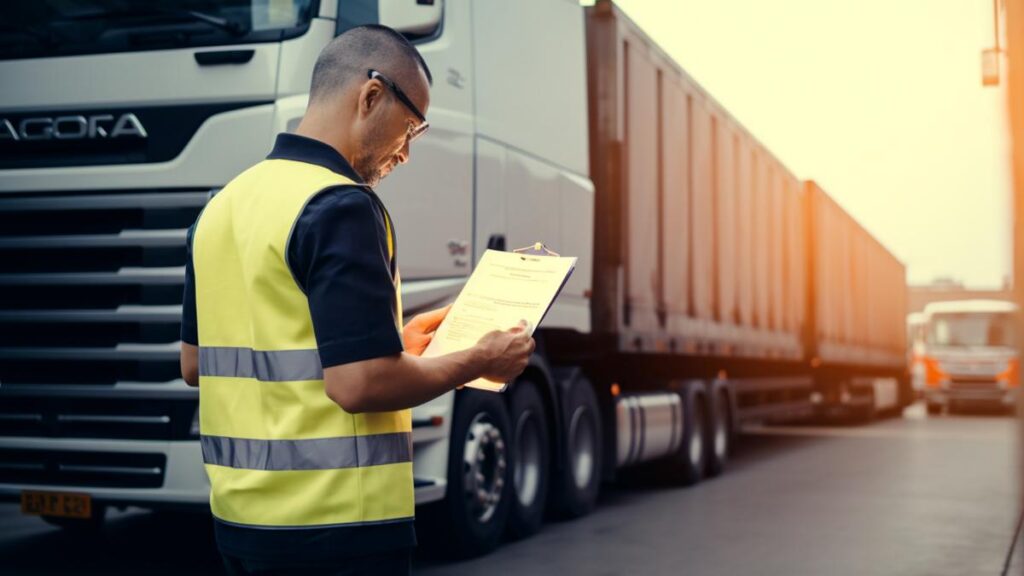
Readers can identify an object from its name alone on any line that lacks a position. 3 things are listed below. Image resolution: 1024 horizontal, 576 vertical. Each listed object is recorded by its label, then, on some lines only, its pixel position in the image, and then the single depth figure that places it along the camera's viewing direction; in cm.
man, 212
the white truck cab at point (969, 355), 3097
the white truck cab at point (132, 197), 577
